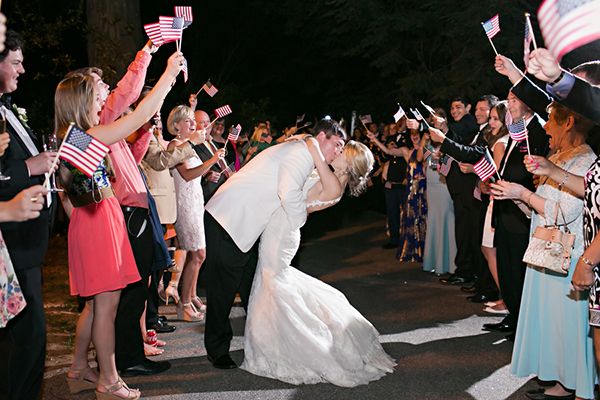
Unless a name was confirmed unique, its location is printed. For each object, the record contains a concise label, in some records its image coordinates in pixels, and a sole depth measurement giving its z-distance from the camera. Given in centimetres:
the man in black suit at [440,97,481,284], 883
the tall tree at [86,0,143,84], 1067
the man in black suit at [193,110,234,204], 815
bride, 535
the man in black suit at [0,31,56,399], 376
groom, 544
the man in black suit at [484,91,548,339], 615
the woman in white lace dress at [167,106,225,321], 723
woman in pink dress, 459
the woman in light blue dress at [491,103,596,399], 480
